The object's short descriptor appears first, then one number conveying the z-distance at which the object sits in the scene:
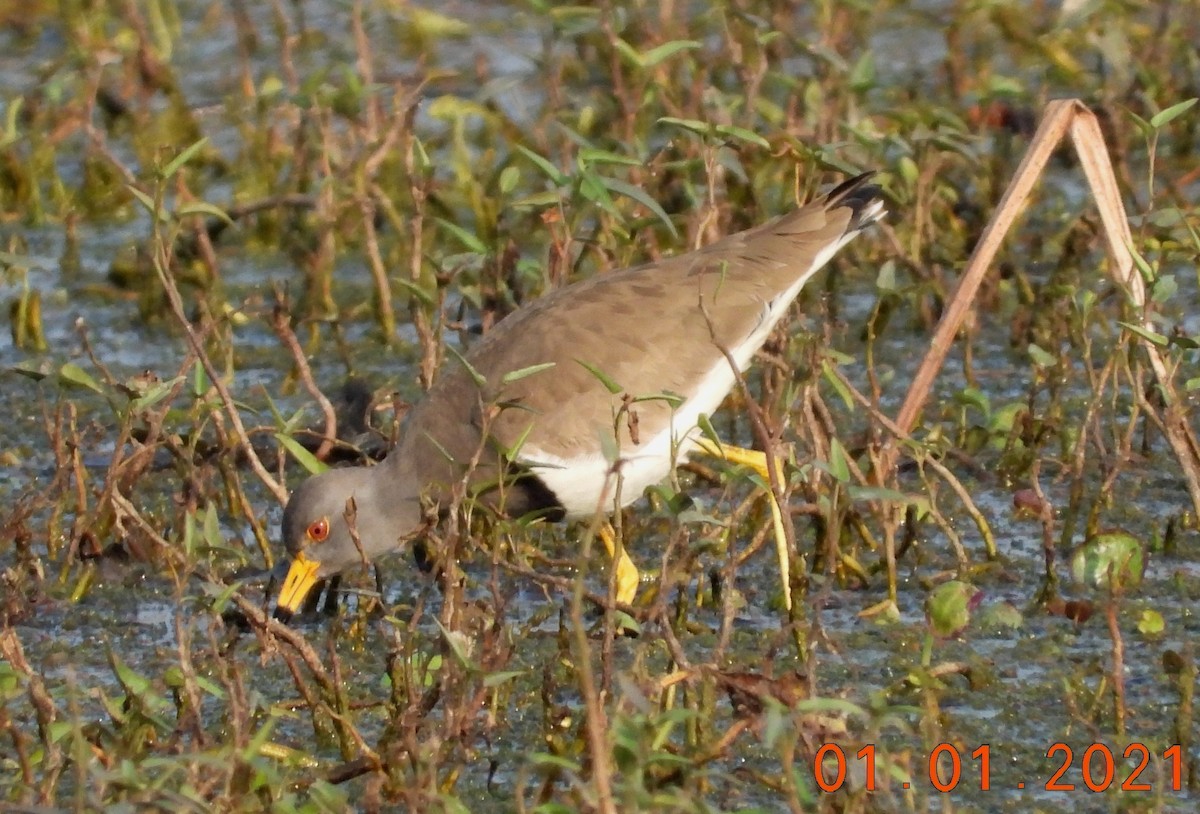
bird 9.85
